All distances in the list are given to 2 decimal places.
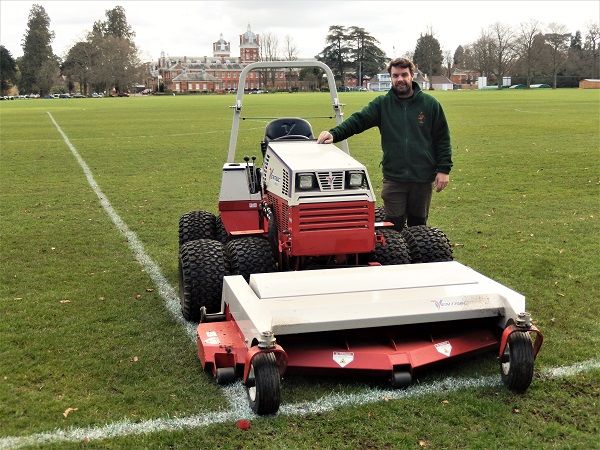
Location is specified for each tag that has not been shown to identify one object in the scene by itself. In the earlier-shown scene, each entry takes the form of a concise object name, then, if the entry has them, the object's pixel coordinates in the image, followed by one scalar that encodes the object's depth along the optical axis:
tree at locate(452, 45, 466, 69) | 146.50
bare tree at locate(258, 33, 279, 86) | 125.84
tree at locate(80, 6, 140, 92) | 124.08
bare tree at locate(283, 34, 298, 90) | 126.65
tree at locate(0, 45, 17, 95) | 130.12
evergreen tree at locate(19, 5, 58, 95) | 132.00
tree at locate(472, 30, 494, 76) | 123.36
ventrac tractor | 4.50
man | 6.49
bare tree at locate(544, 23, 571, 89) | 114.30
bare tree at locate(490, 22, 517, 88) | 121.69
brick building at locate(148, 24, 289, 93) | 154.25
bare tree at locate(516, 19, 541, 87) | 116.00
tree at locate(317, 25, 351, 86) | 136.88
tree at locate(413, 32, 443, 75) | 136.75
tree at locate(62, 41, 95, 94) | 126.52
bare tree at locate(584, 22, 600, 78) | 114.69
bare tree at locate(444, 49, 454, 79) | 149.50
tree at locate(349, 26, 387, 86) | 137.38
